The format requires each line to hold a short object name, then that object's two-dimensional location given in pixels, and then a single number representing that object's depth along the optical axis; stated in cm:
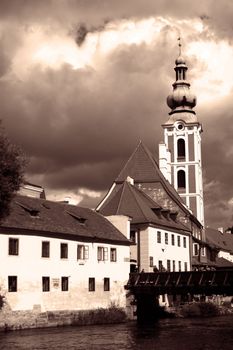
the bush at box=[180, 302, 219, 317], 6075
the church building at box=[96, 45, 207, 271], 6800
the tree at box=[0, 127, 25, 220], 3512
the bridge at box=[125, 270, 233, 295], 5247
